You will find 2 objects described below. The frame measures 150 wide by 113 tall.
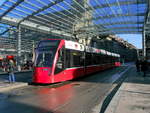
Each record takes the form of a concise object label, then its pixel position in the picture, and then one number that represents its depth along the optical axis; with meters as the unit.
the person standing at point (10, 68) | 8.89
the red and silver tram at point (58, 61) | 8.03
